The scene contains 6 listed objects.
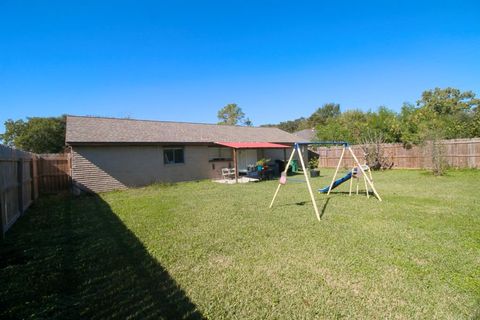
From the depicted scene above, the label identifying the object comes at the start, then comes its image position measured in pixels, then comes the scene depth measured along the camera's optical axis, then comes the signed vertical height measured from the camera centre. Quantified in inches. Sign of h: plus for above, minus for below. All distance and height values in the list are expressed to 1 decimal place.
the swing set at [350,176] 347.0 -30.4
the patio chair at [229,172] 622.2 -34.1
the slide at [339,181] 372.5 -37.3
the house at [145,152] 480.7 +17.5
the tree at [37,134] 1338.6 +154.5
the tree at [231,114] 2372.0 +407.1
